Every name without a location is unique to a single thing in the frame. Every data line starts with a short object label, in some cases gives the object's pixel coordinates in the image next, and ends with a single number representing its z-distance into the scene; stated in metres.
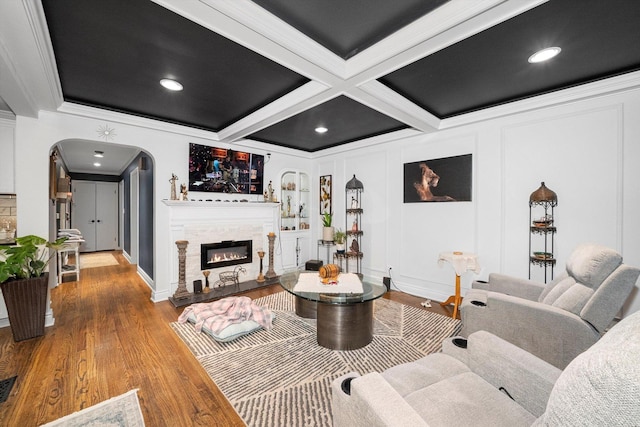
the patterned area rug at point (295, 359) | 1.83
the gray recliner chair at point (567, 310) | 1.72
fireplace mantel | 4.13
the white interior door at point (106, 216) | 8.49
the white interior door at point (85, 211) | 8.13
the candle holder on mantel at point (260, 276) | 4.82
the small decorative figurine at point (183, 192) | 4.11
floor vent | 1.92
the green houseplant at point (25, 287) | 2.61
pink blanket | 2.90
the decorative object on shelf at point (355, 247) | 4.86
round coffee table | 2.55
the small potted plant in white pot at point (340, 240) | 4.97
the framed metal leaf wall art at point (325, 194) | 5.59
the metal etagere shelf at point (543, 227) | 2.99
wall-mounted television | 4.33
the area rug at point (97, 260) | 6.39
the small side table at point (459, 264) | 3.28
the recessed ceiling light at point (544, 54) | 2.12
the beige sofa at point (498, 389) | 0.56
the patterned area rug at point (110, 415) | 1.68
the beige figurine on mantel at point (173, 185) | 4.02
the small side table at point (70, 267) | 4.84
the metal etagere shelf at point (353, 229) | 4.84
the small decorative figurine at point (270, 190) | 5.25
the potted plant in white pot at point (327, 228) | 5.17
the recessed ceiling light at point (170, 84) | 2.65
